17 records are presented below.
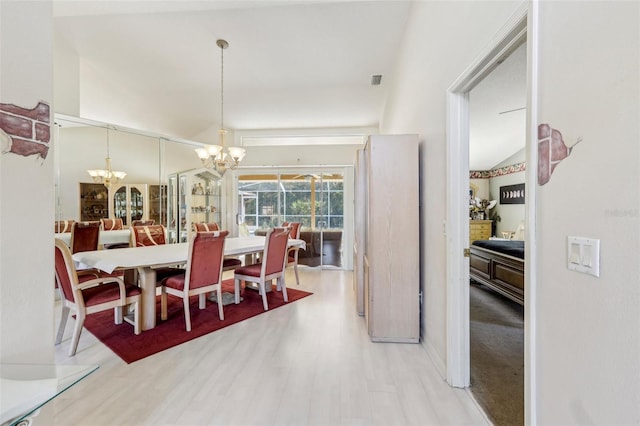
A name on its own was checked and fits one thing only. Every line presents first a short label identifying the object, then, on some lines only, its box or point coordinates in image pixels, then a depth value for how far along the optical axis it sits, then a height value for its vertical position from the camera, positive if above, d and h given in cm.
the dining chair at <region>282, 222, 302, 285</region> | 420 -60
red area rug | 230 -115
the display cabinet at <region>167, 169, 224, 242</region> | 499 +18
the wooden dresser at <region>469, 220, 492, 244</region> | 666 -45
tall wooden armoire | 237 -22
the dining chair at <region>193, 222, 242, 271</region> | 369 -69
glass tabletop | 73 -52
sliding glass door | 554 +12
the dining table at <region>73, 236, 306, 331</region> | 246 -47
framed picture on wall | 584 +39
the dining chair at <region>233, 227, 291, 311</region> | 321 -68
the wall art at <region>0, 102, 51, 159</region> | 94 +31
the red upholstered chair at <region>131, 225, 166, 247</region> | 380 -33
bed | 301 -70
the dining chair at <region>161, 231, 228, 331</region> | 261 -62
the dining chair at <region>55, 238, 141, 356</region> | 220 -73
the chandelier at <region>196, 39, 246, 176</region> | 342 +78
